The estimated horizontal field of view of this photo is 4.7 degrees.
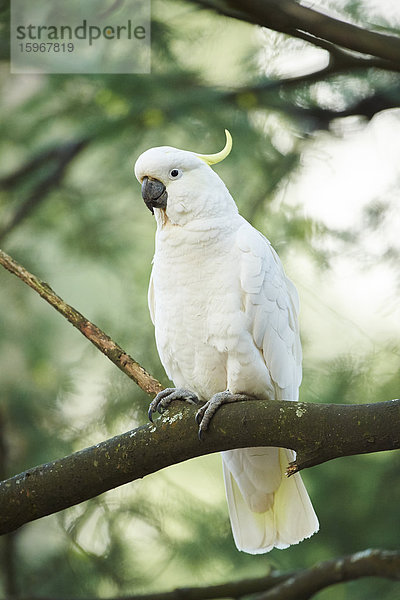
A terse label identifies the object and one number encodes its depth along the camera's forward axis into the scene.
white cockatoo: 4.95
